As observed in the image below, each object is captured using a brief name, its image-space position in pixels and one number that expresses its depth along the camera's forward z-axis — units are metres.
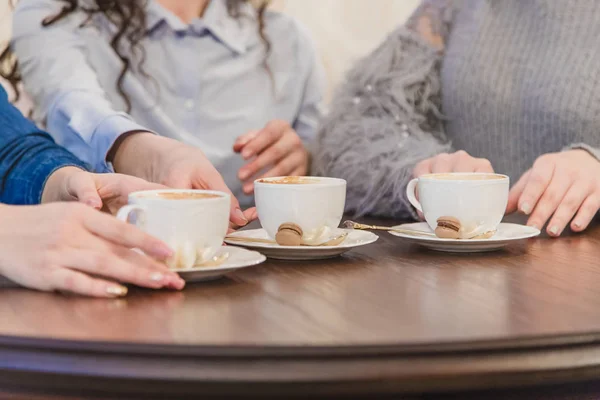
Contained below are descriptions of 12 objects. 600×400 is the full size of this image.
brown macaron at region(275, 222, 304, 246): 1.29
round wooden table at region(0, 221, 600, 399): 1.01
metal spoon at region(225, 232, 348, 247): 1.31
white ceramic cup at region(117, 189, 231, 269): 1.18
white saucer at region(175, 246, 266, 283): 1.18
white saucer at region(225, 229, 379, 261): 1.29
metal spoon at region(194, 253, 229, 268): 1.20
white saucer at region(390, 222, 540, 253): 1.33
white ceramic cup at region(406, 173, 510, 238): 1.33
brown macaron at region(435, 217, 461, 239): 1.34
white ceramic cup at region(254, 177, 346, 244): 1.28
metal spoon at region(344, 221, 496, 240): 1.35
